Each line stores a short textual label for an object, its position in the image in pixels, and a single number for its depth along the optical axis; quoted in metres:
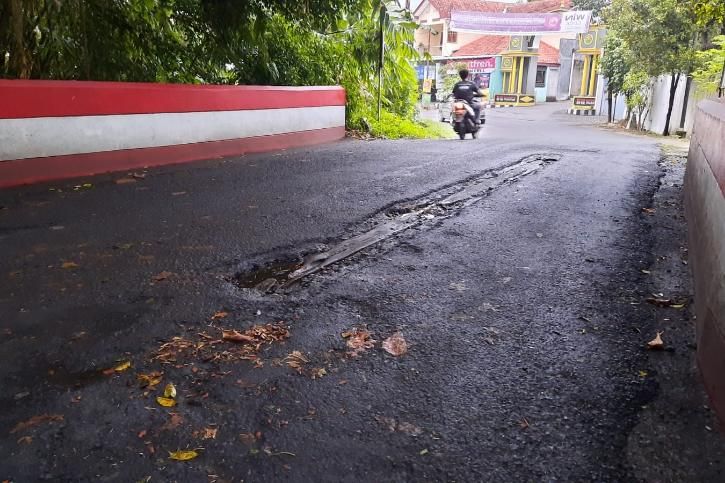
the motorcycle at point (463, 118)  14.04
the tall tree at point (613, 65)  27.34
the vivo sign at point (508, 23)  39.03
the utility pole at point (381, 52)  9.82
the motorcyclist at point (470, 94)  14.46
